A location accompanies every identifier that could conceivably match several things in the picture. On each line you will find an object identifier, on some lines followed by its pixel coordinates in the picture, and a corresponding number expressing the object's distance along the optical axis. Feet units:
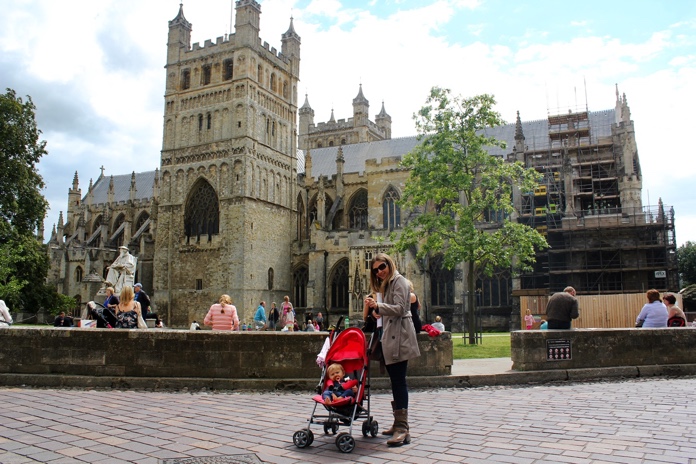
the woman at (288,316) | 76.38
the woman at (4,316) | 35.81
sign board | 35.09
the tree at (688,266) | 179.01
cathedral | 114.52
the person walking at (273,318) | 81.81
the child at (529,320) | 77.66
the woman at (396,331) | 18.67
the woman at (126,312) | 35.65
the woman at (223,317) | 39.78
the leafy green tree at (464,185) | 68.23
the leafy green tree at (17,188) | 93.66
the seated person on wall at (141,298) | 42.27
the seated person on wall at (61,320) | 63.98
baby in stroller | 18.44
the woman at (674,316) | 40.09
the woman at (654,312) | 38.55
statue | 59.93
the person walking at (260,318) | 66.74
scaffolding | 111.24
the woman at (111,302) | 39.78
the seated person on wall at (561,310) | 35.96
